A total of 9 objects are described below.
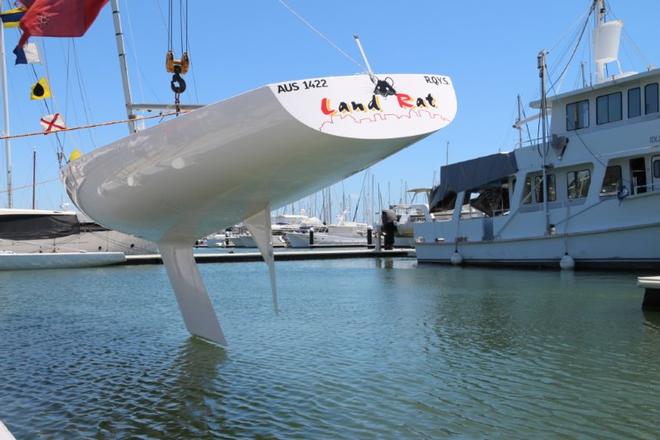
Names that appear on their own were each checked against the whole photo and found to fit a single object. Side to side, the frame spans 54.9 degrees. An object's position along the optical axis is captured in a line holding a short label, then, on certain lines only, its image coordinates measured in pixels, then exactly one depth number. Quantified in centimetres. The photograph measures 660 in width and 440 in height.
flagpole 2520
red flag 934
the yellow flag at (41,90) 1572
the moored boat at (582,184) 2342
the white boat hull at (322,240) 7012
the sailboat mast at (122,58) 875
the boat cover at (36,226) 3662
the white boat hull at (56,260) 3334
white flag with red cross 1252
